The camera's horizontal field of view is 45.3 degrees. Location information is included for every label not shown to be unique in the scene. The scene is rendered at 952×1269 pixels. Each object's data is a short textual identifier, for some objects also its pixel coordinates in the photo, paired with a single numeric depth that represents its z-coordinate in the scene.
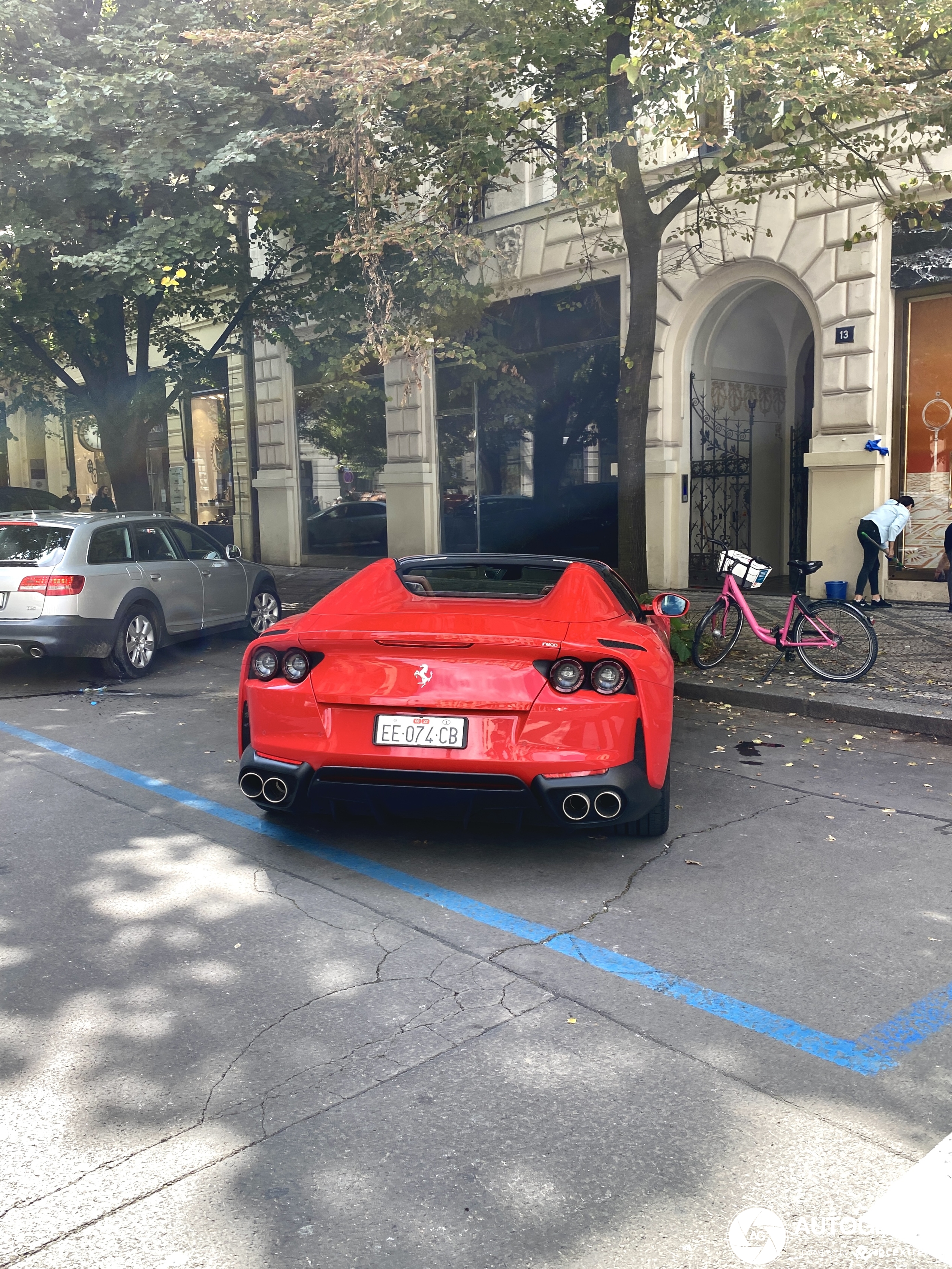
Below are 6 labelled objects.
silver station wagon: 9.32
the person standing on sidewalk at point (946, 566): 13.04
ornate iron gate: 16.91
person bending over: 13.45
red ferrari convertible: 4.56
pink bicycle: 9.06
